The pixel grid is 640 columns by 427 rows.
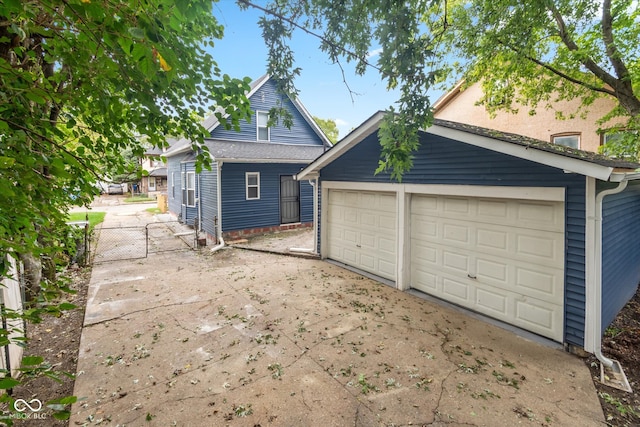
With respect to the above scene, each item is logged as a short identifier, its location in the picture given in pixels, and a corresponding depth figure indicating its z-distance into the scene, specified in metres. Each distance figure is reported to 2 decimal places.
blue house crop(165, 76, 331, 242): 12.08
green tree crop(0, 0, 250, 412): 1.60
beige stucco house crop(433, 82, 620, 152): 11.85
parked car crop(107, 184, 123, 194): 36.56
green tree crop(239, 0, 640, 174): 3.76
